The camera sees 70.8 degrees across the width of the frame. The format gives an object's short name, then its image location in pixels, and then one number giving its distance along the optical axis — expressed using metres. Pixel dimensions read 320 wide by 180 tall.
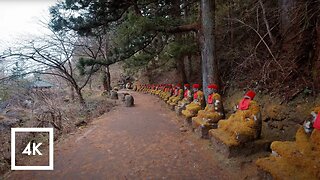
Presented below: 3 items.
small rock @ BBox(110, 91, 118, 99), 14.96
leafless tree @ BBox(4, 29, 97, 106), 9.00
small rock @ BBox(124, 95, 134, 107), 11.76
